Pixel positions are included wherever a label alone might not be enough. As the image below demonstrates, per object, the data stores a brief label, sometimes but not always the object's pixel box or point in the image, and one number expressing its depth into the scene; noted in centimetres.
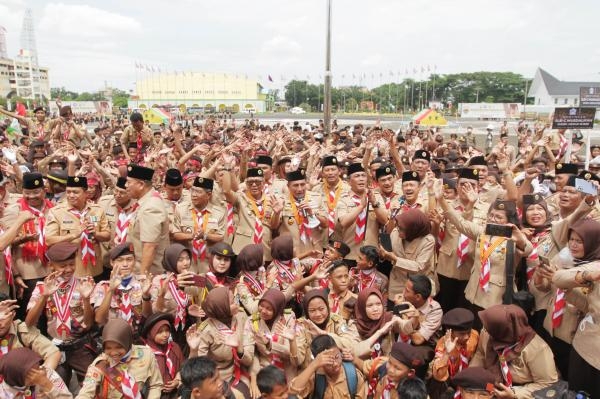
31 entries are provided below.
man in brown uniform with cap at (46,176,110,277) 492
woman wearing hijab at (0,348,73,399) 315
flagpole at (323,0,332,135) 1521
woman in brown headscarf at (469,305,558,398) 340
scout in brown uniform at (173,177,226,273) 525
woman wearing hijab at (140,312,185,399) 377
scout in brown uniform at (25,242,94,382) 405
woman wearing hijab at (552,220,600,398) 331
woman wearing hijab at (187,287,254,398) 363
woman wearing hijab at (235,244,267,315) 422
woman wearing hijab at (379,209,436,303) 465
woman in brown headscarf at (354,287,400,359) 388
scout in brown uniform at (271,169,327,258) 562
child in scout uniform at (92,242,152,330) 409
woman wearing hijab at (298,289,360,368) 374
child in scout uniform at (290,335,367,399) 336
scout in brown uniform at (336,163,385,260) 559
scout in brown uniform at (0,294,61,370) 349
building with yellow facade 8673
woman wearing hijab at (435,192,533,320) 428
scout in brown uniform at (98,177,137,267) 521
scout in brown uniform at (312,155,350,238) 586
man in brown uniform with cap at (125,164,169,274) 461
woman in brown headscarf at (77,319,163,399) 338
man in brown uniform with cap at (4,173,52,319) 483
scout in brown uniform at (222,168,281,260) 569
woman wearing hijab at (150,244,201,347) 398
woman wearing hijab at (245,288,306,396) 360
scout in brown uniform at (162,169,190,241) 547
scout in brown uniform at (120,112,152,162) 965
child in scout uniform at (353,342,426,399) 333
